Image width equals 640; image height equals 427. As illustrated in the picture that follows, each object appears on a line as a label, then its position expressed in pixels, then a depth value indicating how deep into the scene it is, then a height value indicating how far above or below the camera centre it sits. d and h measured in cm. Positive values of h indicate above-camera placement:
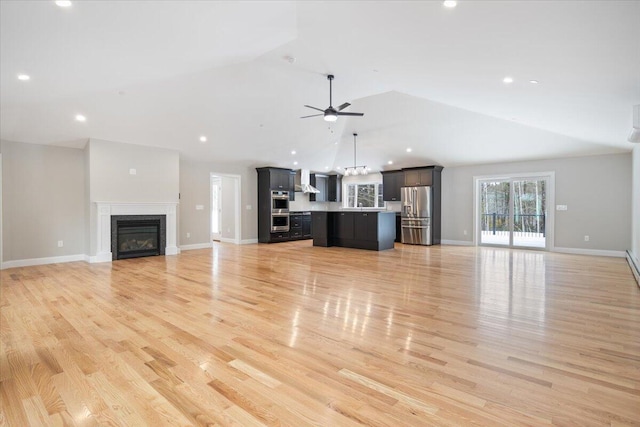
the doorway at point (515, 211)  799 -7
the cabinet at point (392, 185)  1014 +77
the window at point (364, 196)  1134 +47
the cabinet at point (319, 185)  1143 +85
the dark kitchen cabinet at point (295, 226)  1045 -59
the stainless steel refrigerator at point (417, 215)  930 -19
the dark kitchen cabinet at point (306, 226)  1088 -59
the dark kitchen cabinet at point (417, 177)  939 +96
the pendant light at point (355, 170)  888 +111
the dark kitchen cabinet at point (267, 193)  978 +49
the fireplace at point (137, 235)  674 -59
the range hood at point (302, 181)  1069 +94
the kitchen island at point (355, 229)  807 -54
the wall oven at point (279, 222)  987 -42
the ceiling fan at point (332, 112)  497 +152
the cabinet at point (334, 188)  1188 +77
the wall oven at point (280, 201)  989 +25
